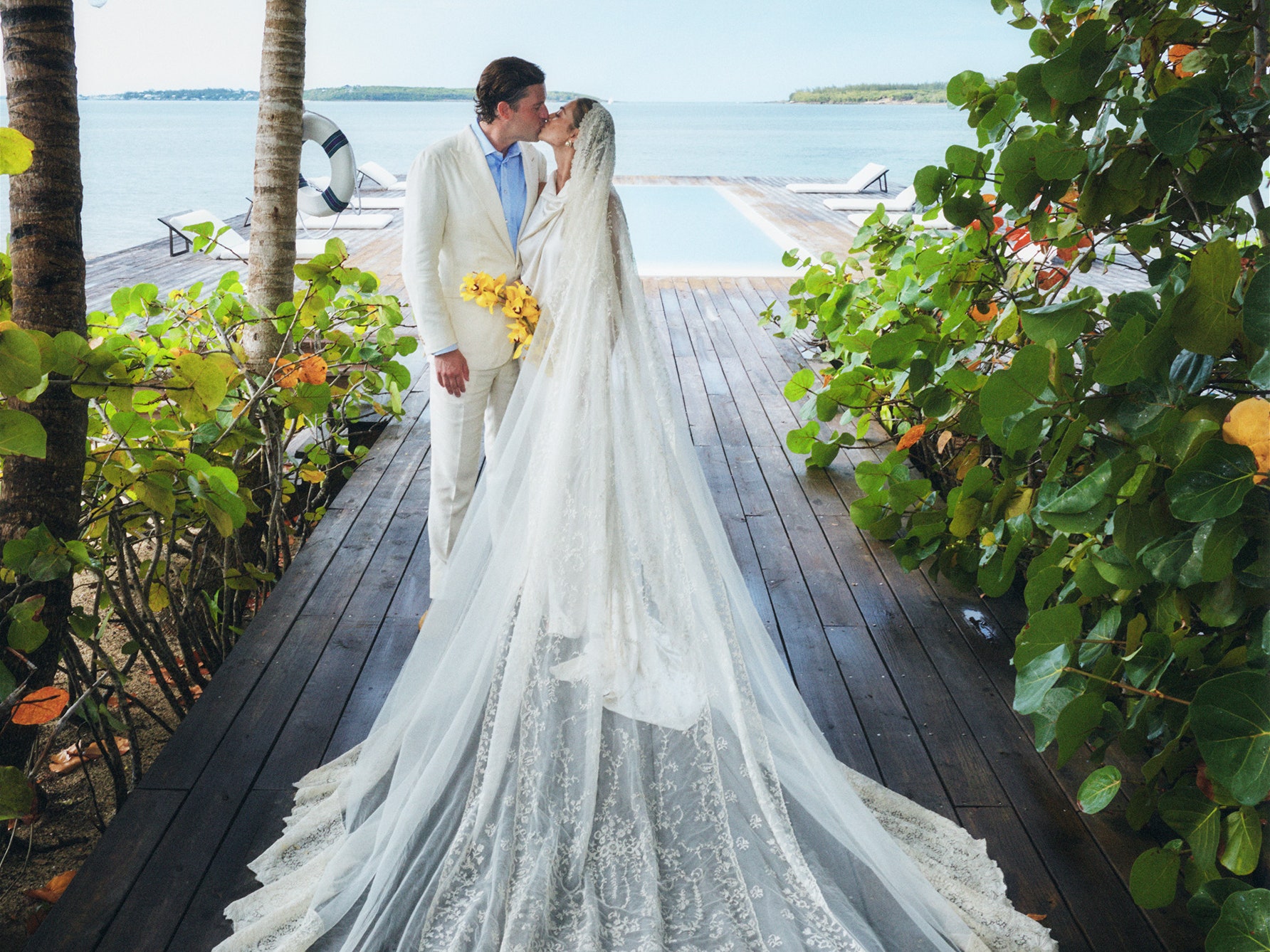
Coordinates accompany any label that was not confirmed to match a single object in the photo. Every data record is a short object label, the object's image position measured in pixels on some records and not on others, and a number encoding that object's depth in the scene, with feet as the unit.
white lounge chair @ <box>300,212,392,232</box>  36.29
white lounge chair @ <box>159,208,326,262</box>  29.28
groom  7.80
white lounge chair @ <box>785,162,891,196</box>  46.88
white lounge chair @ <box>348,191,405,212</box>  42.57
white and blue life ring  19.67
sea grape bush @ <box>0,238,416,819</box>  5.40
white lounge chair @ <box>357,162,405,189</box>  49.01
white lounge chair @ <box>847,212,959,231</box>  33.54
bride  5.32
